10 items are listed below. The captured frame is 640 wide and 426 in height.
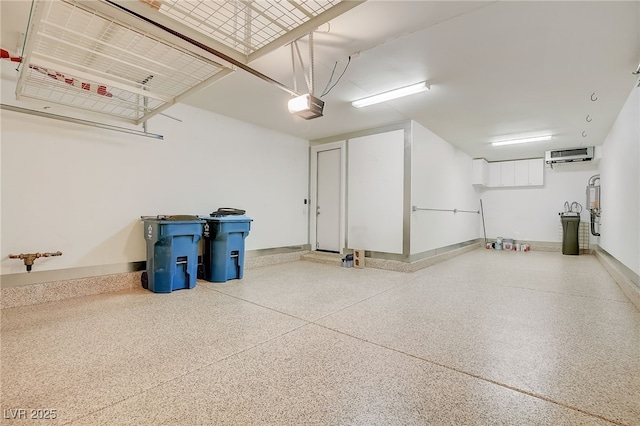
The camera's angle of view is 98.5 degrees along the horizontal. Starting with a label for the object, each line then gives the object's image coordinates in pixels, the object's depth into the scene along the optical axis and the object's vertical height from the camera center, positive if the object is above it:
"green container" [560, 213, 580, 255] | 6.89 -0.59
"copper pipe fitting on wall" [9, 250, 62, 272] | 2.63 -0.47
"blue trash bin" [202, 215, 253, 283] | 3.77 -0.53
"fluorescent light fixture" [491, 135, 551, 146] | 5.78 +1.52
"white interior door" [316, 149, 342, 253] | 5.63 +0.18
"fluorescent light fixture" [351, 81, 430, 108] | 3.36 +1.50
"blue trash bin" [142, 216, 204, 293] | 3.20 -0.51
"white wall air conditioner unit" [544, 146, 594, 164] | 6.36 +1.33
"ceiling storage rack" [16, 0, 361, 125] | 1.72 +1.32
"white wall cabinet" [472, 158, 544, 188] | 7.77 +1.09
